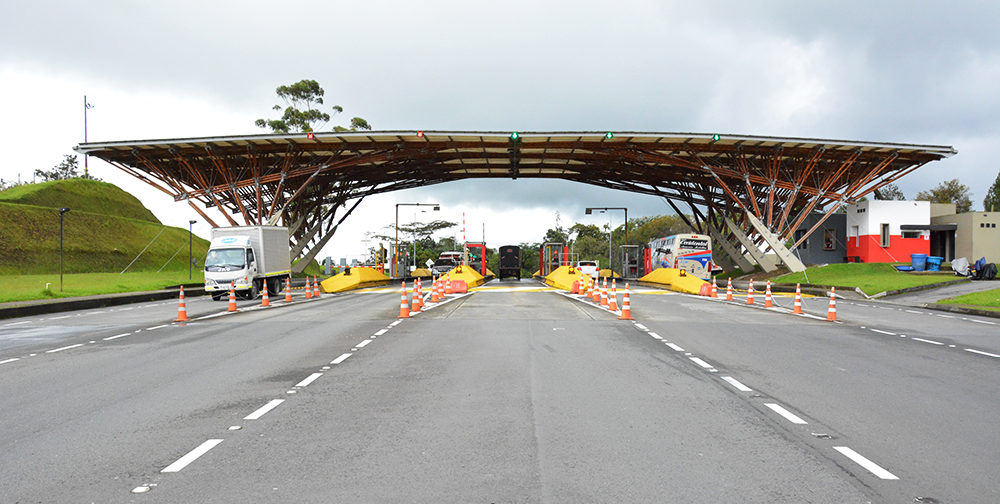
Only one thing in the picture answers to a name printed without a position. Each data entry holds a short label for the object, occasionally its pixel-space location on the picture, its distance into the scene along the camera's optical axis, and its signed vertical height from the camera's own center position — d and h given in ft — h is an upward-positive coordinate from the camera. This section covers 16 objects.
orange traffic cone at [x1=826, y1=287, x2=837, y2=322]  55.51 -5.67
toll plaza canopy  133.69 +20.67
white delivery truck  87.30 -1.03
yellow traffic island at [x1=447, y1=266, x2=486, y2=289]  119.25 -4.59
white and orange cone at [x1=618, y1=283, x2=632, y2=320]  55.42 -5.33
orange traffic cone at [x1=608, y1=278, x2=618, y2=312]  66.24 -5.45
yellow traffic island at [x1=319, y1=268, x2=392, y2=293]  120.06 -5.52
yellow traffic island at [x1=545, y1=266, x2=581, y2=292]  113.50 -5.03
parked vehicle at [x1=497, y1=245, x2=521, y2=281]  224.94 -3.79
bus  147.54 -1.06
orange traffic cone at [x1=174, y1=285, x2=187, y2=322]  55.31 -4.99
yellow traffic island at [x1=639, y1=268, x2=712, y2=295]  102.99 -5.31
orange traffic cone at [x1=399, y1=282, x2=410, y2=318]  57.00 -5.10
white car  173.68 -4.70
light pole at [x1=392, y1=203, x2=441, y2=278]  196.65 -2.72
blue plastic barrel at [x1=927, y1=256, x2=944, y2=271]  110.63 -2.67
